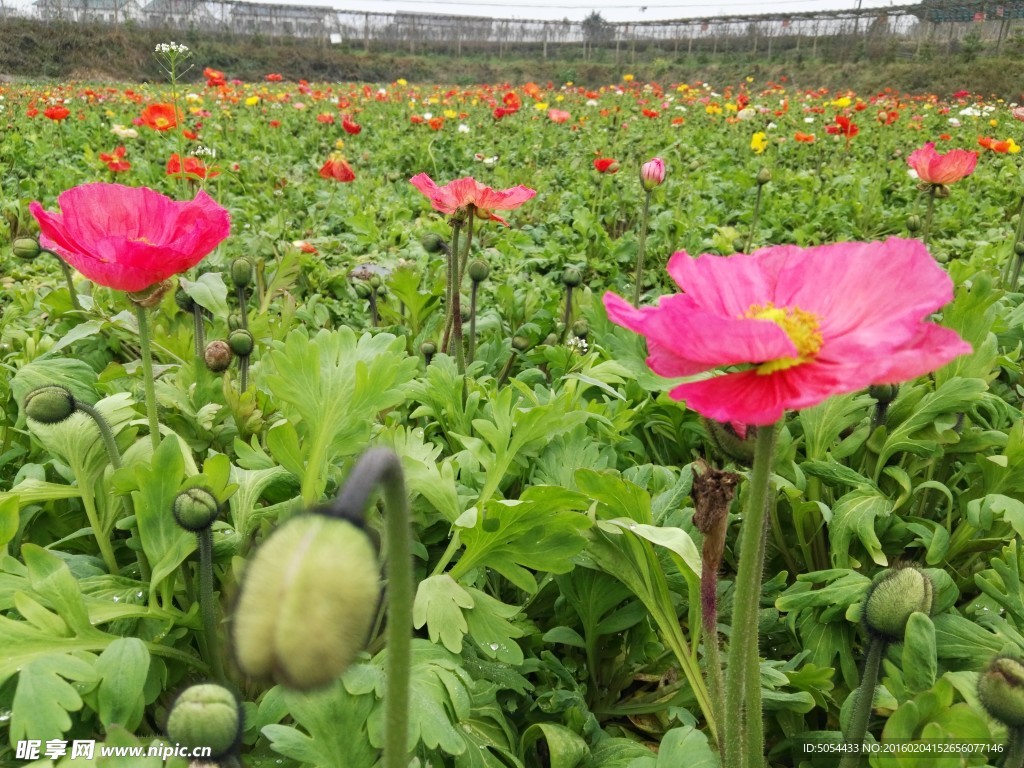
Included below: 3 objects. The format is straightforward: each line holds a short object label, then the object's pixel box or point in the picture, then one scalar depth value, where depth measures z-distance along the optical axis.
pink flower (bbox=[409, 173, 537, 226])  0.38
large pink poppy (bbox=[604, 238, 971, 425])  0.13
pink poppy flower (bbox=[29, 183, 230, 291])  0.23
